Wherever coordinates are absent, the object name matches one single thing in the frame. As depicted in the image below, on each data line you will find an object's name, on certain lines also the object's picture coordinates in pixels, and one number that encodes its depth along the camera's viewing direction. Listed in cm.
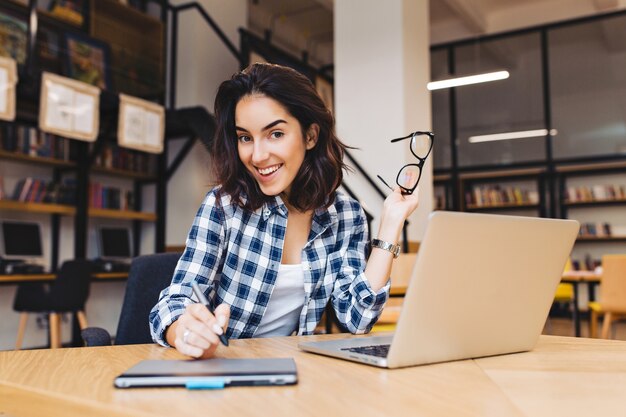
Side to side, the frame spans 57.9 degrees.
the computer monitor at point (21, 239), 473
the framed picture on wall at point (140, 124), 504
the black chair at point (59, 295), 437
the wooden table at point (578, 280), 442
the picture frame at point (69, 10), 529
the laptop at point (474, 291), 78
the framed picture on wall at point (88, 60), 514
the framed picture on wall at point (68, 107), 436
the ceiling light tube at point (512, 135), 758
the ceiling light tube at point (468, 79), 577
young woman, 131
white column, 501
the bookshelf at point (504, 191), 784
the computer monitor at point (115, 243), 564
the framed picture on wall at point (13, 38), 453
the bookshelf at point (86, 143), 498
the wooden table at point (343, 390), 61
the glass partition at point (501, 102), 766
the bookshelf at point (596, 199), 743
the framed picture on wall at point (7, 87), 403
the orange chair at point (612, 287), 411
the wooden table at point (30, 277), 446
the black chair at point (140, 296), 148
